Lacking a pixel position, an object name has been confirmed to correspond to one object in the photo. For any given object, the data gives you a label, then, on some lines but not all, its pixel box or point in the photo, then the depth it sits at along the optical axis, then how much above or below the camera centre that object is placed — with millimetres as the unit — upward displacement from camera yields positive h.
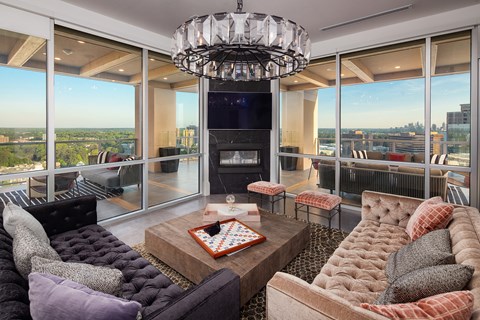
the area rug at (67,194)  3150 -587
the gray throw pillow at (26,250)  1357 -539
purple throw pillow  951 -566
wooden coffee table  2123 -910
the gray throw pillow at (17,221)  1904 -517
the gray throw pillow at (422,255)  1440 -626
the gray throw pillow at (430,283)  1150 -595
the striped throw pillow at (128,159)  4277 -126
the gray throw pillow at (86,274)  1198 -582
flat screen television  5492 +868
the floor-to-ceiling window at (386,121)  3750 +505
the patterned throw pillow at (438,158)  3830 -107
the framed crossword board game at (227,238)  2303 -836
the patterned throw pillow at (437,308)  974 -605
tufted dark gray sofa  1138 -750
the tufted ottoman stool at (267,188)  4266 -616
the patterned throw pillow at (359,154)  4582 -54
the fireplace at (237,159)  5672 -173
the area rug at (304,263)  2092 -1162
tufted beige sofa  1156 -721
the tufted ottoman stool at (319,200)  3424 -663
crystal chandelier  1949 +882
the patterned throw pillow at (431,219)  2107 -555
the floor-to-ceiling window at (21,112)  3057 +482
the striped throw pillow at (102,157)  3963 -85
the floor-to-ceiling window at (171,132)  4727 +371
